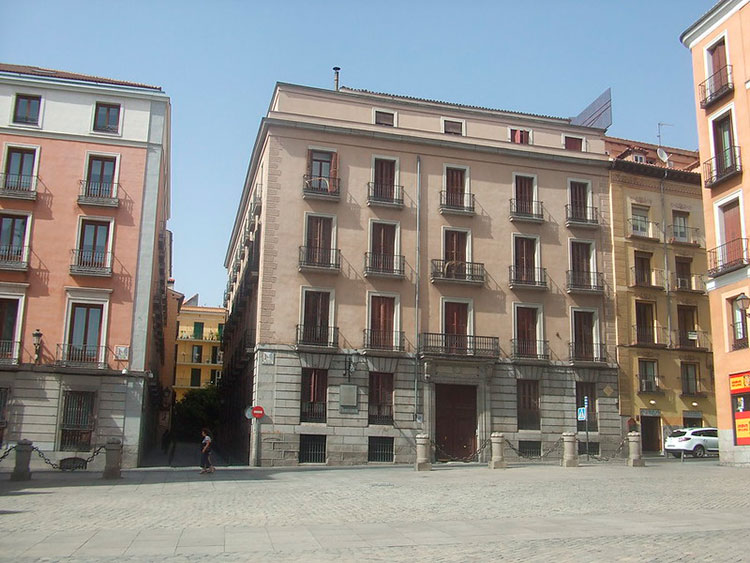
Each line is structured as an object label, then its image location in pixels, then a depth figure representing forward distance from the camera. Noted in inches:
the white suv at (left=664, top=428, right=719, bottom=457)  1412.4
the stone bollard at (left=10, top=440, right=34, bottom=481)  879.1
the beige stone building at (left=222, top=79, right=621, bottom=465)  1320.1
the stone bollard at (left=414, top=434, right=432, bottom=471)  1069.8
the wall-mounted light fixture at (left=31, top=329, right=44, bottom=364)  1192.2
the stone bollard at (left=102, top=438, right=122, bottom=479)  916.6
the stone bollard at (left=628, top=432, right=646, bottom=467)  1157.1
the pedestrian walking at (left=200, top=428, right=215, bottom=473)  1028.5
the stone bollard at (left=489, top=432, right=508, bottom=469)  1117.1
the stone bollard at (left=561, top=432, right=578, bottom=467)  1139.0
